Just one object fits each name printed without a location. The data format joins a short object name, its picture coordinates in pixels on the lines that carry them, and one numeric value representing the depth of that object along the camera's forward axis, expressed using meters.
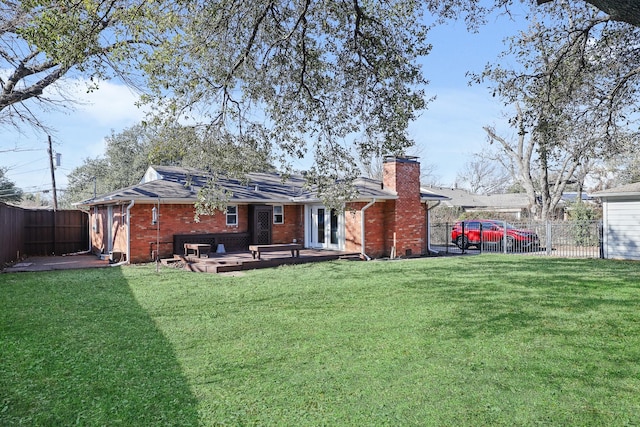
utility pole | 28.08
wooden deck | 14.12
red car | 20.58
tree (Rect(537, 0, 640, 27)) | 4.01
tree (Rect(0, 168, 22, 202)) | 34.09
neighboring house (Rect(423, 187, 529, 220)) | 38.94
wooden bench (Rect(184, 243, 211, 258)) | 15.55
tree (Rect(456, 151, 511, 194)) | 56.79
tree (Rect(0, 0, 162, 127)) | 6.45
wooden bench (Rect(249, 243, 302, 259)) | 15.19
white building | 16.19
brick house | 16.48
